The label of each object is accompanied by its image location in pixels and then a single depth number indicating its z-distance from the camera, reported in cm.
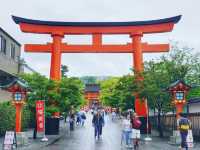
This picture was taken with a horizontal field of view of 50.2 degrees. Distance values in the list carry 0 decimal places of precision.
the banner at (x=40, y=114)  1346
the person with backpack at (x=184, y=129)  929
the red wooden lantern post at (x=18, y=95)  1214
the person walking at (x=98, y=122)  1379
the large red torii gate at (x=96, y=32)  1749
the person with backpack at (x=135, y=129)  1065
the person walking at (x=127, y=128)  1104
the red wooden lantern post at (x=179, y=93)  1225
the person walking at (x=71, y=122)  1989
